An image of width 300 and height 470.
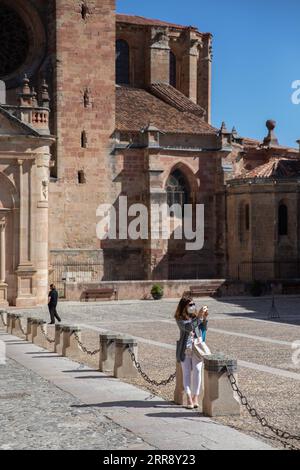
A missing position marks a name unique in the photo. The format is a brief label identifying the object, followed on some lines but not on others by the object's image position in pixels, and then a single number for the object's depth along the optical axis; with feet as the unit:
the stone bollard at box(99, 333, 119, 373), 51.78
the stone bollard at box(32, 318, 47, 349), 69.21
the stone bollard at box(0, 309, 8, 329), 87.17
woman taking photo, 39.37
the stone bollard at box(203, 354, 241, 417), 36.99
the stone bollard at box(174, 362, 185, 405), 40.42
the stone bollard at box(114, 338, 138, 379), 48.80
